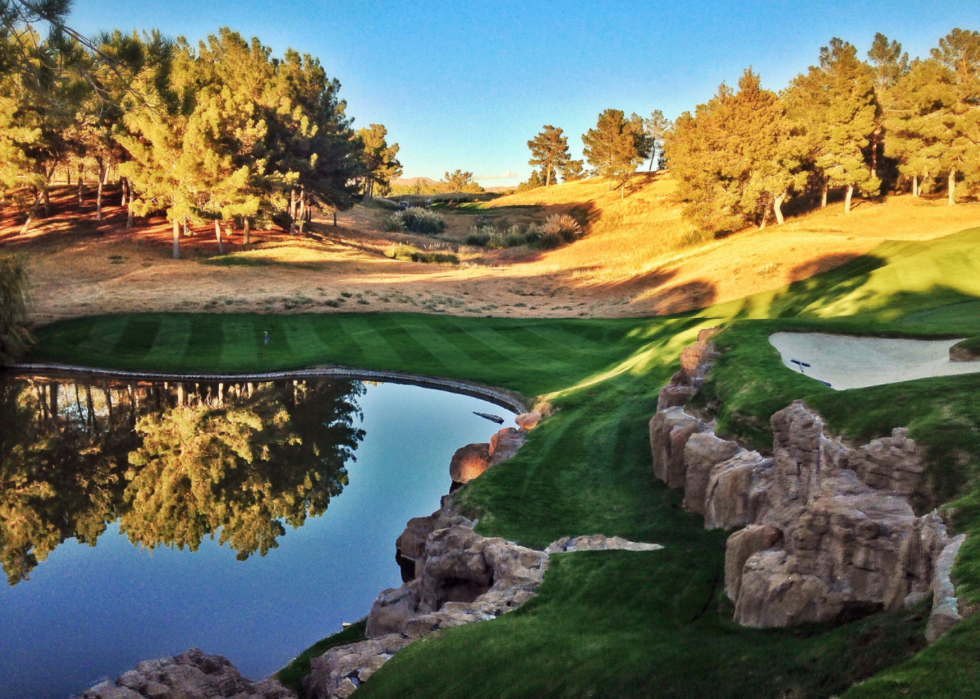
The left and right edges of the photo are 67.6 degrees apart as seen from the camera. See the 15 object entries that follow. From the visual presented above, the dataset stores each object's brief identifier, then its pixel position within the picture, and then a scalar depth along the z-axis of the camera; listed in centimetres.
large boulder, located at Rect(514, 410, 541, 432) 1869
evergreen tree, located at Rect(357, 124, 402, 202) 9588
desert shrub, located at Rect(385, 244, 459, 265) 5669
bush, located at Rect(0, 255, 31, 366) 2642
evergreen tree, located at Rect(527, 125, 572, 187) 10569
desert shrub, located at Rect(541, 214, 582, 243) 6988
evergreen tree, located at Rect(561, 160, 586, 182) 10969
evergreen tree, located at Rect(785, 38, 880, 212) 4891
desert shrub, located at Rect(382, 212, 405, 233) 7225
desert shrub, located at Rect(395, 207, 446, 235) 7556
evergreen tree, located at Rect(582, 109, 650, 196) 8162
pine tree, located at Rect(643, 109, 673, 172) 10138
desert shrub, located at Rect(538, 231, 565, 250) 6838
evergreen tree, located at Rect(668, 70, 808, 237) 4969
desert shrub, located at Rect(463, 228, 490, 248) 7050
